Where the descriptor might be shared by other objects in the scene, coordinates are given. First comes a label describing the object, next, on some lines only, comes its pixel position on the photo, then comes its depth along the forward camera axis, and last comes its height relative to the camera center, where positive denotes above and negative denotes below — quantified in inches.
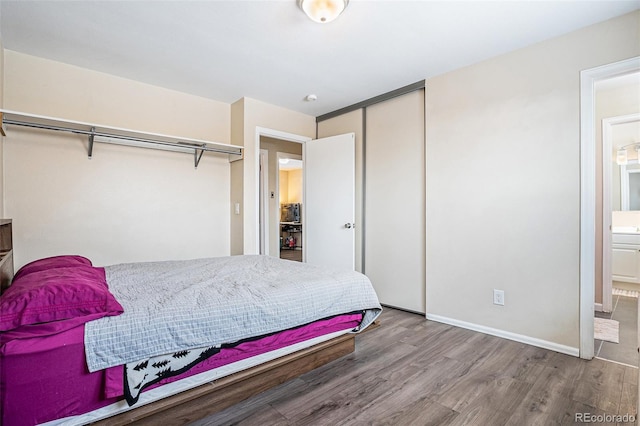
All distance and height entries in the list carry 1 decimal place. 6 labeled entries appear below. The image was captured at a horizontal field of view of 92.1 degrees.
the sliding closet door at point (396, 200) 131.7 +5.1
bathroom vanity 163.6 -23.6
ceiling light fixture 75.0 +50.1
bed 46.5 -23.2
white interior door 152.9 +5.8
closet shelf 95.3 +28.7
